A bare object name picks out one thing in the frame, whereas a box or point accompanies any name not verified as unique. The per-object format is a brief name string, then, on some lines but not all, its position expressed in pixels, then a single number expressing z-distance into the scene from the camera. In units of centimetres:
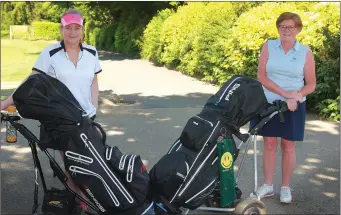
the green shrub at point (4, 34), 5726
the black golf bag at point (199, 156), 351
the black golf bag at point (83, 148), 322
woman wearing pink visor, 370
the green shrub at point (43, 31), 5503
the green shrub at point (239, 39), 834
